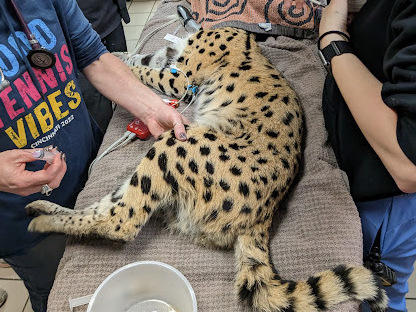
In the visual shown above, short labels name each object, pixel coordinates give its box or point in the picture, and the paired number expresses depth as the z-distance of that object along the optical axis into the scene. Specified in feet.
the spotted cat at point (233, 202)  3.05
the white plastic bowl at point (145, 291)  2.91
